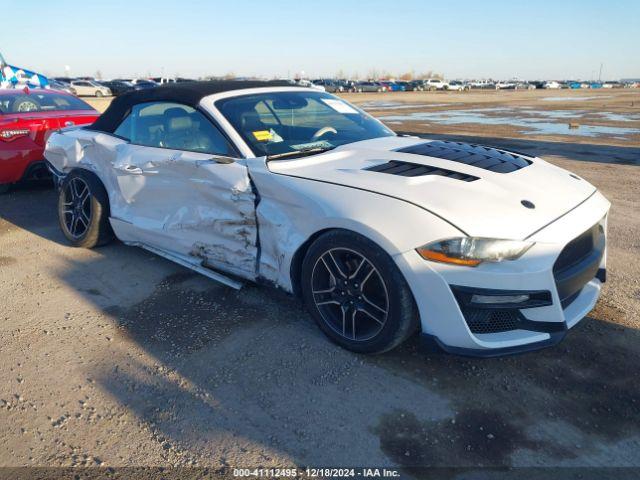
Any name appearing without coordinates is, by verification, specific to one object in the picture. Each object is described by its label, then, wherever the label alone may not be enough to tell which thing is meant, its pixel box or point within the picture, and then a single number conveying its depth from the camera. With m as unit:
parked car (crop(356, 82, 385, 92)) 60.16
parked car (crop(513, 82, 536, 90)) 89.66
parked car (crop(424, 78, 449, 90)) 69.56
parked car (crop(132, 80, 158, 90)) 46.34
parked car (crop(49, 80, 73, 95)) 35.22
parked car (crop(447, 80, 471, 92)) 72.04
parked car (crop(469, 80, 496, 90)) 84.81
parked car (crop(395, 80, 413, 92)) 66.88
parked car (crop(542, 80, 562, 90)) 89.06
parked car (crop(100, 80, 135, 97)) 43.89
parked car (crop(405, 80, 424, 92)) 67.32
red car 6.16
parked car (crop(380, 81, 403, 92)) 63.54
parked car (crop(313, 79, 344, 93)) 56.58
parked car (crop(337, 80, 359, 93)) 58.42
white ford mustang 2.60
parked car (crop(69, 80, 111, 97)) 41.03
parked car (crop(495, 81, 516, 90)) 83.71
